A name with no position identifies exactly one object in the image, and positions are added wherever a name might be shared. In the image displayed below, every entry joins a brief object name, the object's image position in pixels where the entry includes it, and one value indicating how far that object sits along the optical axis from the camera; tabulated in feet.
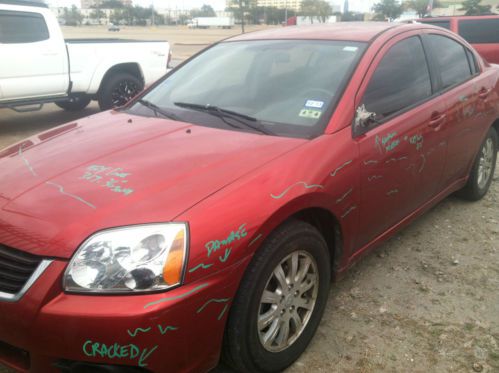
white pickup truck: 24.26
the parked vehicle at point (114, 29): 217.56
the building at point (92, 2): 387.34
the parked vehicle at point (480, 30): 32.22
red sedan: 6.05
